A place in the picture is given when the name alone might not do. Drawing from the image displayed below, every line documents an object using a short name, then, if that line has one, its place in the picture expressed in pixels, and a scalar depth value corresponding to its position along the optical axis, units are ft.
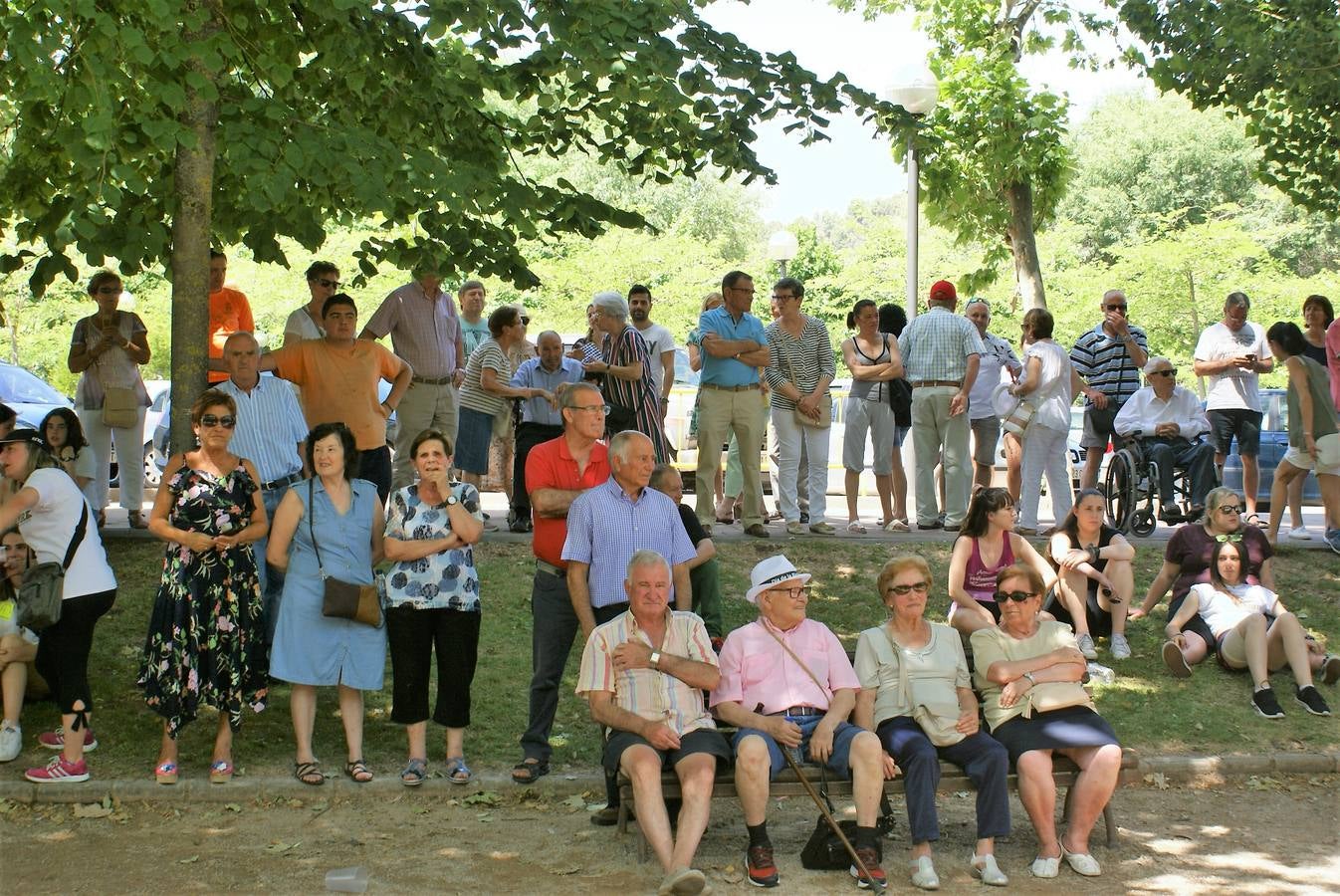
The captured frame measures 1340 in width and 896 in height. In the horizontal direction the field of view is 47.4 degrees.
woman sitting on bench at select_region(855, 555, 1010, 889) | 21.34
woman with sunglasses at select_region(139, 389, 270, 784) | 23.89
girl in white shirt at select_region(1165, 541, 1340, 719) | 29.32
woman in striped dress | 35.50
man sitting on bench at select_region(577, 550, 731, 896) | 21.27
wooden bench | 21.42
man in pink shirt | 21.29
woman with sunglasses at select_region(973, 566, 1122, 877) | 21.65
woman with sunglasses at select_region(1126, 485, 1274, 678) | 30.80
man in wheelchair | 39.42
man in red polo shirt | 24.47
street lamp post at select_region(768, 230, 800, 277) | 90.02
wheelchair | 39.32
